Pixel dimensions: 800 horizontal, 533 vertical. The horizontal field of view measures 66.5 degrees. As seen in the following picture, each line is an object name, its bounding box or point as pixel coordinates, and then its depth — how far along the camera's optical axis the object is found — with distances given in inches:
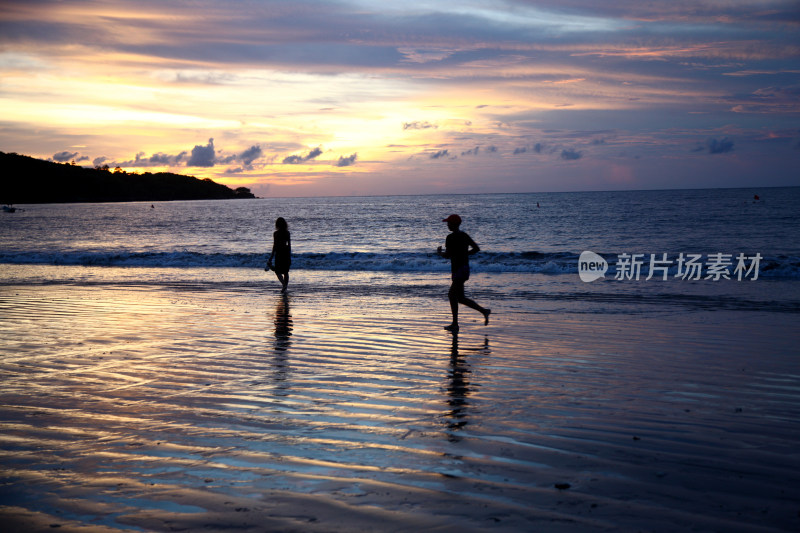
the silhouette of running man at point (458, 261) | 398.0
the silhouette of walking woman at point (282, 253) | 620.4
